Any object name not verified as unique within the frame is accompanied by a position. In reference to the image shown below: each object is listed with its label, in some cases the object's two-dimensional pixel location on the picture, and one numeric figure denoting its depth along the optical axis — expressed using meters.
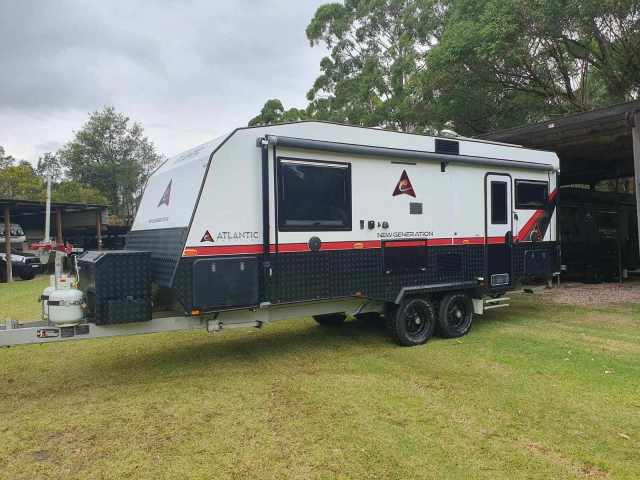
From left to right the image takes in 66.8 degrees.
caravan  5.08
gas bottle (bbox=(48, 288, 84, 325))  4.77
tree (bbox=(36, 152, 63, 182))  48.50
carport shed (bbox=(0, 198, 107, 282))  17.78
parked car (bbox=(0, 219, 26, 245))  21.38
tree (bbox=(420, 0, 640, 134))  15.23
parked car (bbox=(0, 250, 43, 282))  18.16
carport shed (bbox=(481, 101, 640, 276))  9.81
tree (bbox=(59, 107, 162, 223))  46.12
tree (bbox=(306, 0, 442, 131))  23.56
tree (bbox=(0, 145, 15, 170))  43.68
